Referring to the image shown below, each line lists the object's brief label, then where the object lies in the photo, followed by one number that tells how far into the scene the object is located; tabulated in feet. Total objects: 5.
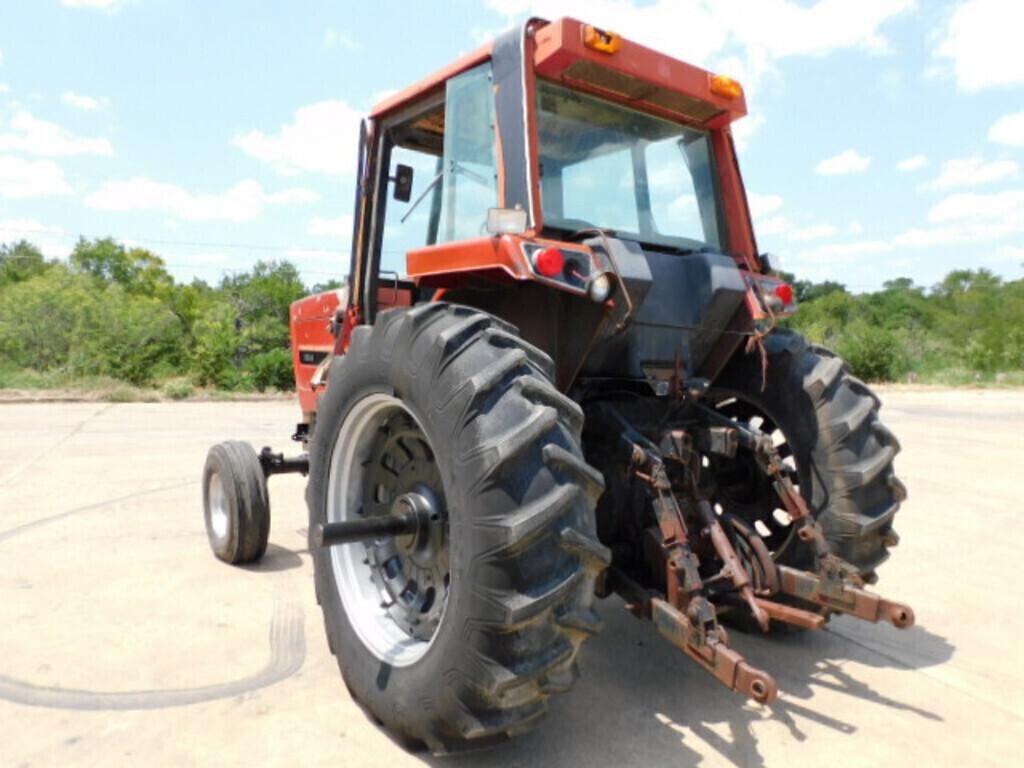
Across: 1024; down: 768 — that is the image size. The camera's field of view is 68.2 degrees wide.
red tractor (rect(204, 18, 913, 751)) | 7.30
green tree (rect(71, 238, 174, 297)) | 185.77
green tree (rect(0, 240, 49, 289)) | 181.57
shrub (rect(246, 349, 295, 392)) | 74.79
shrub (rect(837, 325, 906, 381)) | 95.45
